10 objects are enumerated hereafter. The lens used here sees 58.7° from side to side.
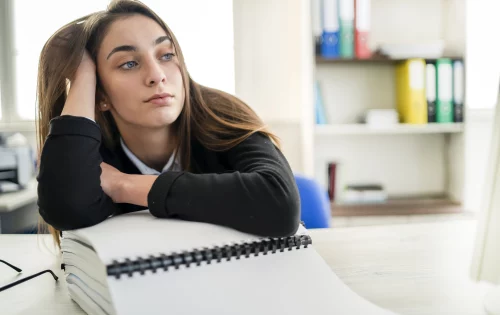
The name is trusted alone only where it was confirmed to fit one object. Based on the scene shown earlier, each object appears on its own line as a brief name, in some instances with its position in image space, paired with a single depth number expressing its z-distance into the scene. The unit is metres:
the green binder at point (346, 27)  2.41
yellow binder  2.47
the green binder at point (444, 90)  2.47
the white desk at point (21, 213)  2.04
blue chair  1.31
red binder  2.43
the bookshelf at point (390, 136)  2.70
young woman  0.63
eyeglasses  0.66
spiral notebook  0.47
